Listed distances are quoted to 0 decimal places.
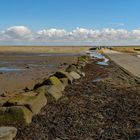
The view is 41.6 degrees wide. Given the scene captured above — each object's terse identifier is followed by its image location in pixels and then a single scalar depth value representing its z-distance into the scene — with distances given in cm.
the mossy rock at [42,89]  566
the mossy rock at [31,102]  453
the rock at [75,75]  964
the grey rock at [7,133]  342
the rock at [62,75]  849
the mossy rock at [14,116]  411
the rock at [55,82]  679
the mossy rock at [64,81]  779
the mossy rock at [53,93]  574
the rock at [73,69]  1077
